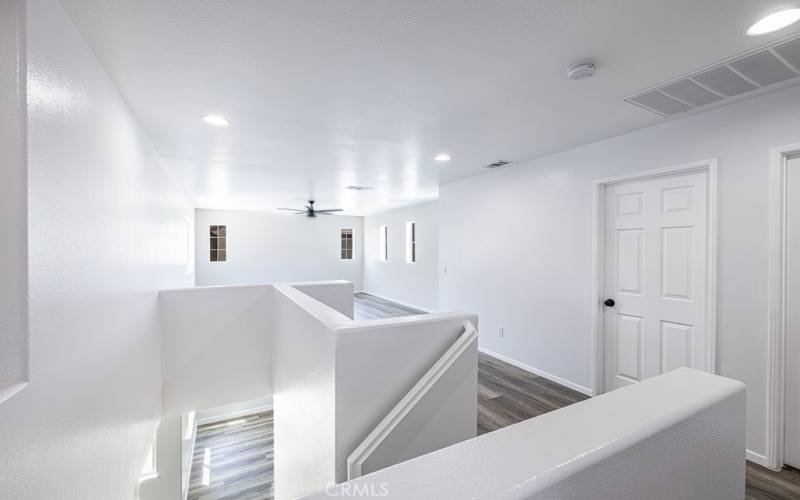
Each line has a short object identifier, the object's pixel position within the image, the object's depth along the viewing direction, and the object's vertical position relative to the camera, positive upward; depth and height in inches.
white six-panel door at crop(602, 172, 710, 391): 93.9 -9.2
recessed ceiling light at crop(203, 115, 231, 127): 91.1 +38.4
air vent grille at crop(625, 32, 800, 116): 62.6 +39.0
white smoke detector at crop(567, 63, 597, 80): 64.7 +37.6
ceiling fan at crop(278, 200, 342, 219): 243.1 +29.0
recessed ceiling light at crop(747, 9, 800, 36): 51.6 +39.2
